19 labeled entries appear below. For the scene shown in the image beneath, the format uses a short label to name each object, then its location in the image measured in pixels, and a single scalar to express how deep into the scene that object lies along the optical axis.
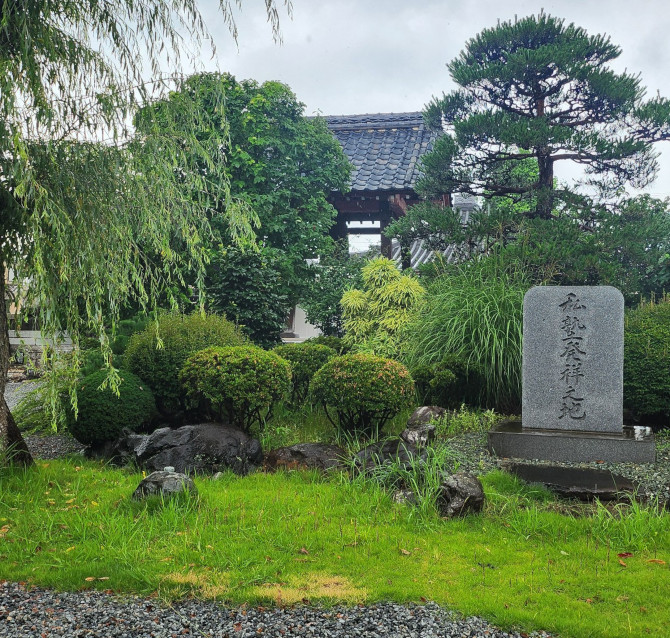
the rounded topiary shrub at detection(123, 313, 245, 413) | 7.59
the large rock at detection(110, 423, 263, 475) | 6.05
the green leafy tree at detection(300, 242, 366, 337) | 12.56
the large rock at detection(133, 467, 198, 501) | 4.70
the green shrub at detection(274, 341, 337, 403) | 8.69
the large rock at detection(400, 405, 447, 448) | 6.44
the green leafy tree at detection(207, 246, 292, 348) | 10.55
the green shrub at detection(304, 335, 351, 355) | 10.36
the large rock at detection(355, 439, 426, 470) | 5.61
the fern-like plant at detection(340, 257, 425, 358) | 10.31
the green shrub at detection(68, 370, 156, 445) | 6.67
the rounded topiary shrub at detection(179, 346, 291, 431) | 6.84
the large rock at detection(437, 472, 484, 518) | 4.67
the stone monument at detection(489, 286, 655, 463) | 6.64
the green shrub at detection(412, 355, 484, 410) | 8.02
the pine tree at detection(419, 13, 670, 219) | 10.42
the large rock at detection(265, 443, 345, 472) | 6.03
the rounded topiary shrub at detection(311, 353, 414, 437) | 6.91
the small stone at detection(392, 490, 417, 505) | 4.91
